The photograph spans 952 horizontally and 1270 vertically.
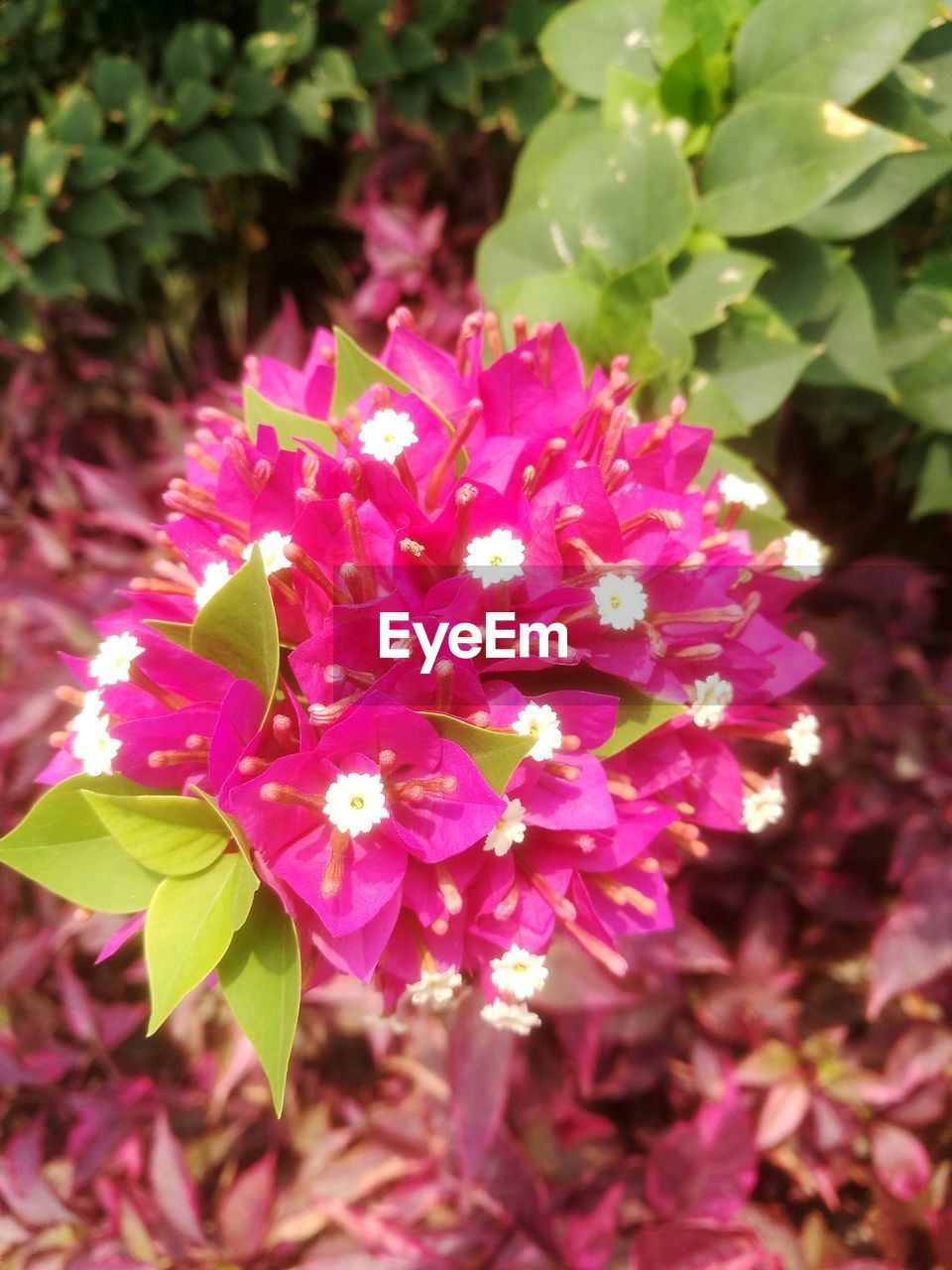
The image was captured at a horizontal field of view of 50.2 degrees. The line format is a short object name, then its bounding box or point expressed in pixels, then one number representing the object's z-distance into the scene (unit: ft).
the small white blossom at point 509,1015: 0.53
